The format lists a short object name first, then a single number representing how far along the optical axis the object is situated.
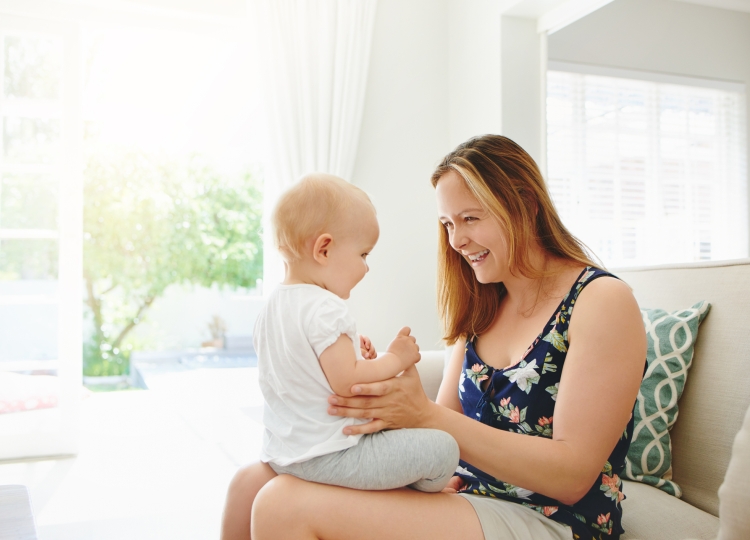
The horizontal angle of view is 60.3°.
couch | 1.46
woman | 1.13
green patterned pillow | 1.63
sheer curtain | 3.56
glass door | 3.38
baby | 1.15
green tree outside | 8.51
